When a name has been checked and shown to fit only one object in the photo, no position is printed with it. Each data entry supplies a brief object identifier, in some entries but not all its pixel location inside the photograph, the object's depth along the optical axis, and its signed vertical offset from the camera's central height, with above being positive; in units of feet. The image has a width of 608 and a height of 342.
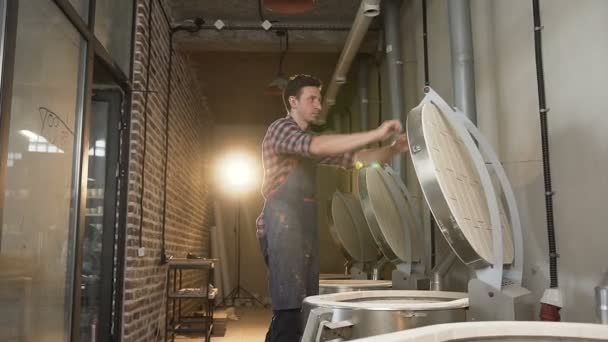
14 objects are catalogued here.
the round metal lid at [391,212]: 9.86 +0.57
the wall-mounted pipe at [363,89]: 19.62 +5.63
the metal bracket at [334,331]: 5.16 -0.84
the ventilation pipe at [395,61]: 13.80 +4.79
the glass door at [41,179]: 7.39 +0.95
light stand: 29.09 -2.05
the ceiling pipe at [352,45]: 13.05 +5.67
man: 6.71 +0.42
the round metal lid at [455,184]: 5.13 +0.58
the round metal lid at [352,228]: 13.60 +0.38
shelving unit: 15.81 -1.48
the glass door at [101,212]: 12.23 +0.70
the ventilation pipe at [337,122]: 26.73 +6.00
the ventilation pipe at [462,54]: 9.08 +3.23
